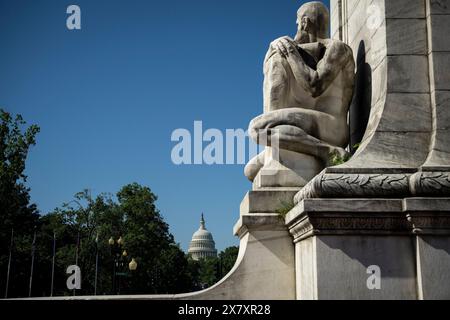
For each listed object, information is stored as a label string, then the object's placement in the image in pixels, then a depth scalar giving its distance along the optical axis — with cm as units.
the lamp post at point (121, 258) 3938
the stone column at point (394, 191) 573
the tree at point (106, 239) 5141
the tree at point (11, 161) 2966
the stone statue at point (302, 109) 746
